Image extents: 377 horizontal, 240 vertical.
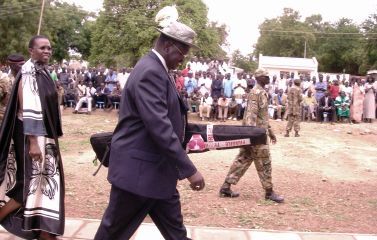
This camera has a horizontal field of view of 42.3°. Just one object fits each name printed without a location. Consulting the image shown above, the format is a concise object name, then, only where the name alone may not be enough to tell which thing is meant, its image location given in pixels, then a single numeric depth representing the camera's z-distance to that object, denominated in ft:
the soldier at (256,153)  20.66
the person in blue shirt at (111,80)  60.03
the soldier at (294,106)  42.34
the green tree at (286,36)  203.72
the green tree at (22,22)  112.27
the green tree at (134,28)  95.86
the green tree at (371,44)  143.93
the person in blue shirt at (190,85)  57.36
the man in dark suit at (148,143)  9.46
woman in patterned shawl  12.56
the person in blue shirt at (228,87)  56.70
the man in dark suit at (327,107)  56.59
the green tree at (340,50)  180.04
